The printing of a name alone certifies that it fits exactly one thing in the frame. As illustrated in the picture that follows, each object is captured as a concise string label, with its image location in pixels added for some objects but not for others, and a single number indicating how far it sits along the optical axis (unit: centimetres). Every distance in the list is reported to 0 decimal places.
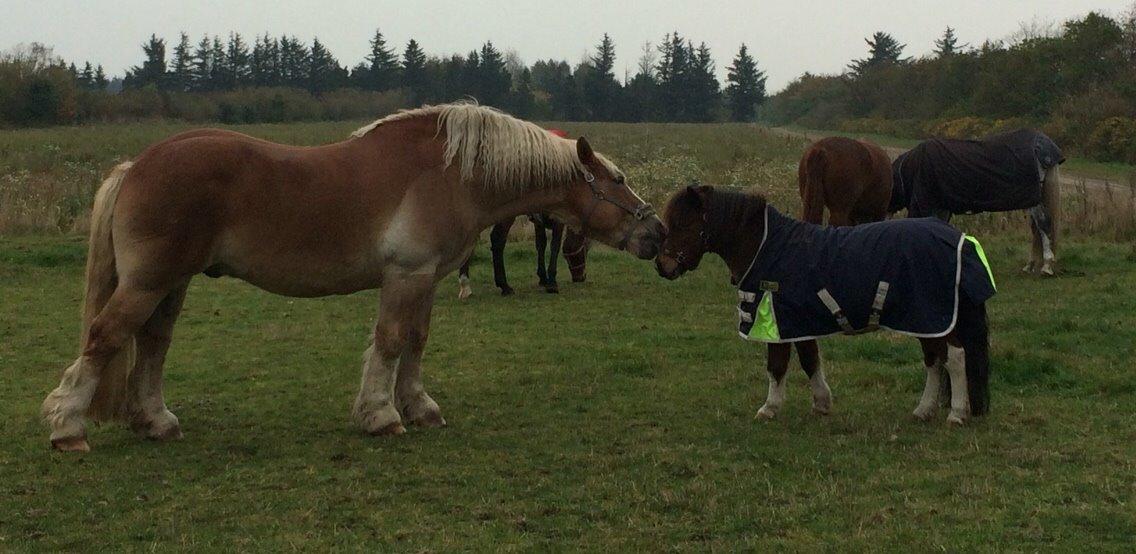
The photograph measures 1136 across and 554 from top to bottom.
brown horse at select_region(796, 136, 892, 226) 1141
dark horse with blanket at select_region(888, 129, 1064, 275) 1236
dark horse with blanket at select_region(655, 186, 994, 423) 596
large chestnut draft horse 574
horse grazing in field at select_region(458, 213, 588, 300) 1229
